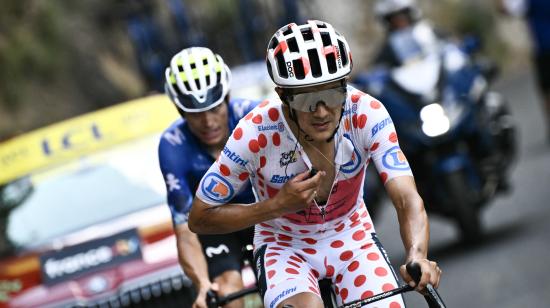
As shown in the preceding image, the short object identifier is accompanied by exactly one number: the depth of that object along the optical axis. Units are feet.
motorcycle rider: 84.99
